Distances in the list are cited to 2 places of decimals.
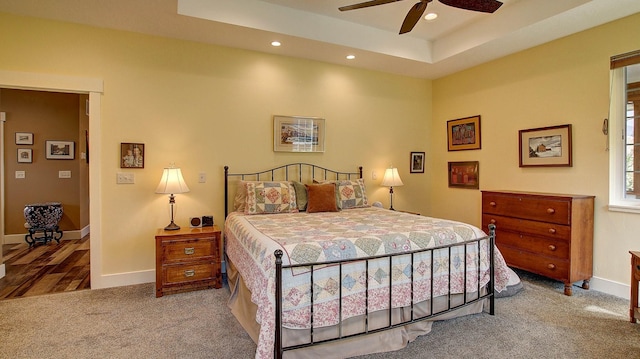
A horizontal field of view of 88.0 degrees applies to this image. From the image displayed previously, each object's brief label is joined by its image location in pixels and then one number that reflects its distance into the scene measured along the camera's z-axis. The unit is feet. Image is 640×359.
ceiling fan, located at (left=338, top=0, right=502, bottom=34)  8.44
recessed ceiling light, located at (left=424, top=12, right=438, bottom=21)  12.35
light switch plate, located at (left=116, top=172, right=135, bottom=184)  11.98
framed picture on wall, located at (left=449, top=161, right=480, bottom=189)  15.97
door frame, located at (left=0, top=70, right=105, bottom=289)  11.34
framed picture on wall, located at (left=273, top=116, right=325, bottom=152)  14.32
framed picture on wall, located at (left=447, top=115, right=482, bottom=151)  15.88
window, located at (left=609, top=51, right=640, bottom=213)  11.03
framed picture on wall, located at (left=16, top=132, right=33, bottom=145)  18.13
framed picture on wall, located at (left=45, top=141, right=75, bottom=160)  18.83
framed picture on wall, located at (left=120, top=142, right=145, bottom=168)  11.97
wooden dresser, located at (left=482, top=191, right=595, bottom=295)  10.89
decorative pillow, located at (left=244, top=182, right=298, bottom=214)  12.29
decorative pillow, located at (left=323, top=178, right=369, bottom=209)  13.76
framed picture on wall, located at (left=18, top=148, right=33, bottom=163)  18.24
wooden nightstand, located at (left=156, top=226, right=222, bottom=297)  10.80
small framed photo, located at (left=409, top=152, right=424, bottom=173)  17.83
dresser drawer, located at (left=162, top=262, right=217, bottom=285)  10.87
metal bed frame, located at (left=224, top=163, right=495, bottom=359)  6.31
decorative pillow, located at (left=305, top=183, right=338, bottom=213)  12.82
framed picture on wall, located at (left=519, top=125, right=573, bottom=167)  12.37
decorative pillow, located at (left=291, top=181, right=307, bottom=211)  13.16
